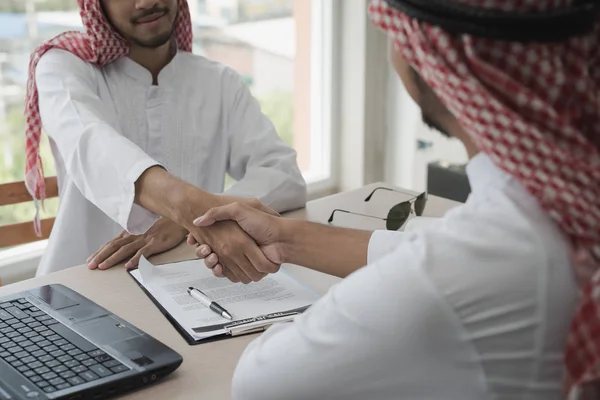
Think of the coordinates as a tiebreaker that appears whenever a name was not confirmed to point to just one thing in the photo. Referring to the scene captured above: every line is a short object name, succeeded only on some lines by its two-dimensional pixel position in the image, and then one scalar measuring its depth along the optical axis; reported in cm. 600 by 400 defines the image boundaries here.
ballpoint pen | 129
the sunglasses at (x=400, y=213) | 178
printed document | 128
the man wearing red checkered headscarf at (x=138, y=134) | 162
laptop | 101
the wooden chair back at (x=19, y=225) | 200
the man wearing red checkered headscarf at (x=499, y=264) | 72
